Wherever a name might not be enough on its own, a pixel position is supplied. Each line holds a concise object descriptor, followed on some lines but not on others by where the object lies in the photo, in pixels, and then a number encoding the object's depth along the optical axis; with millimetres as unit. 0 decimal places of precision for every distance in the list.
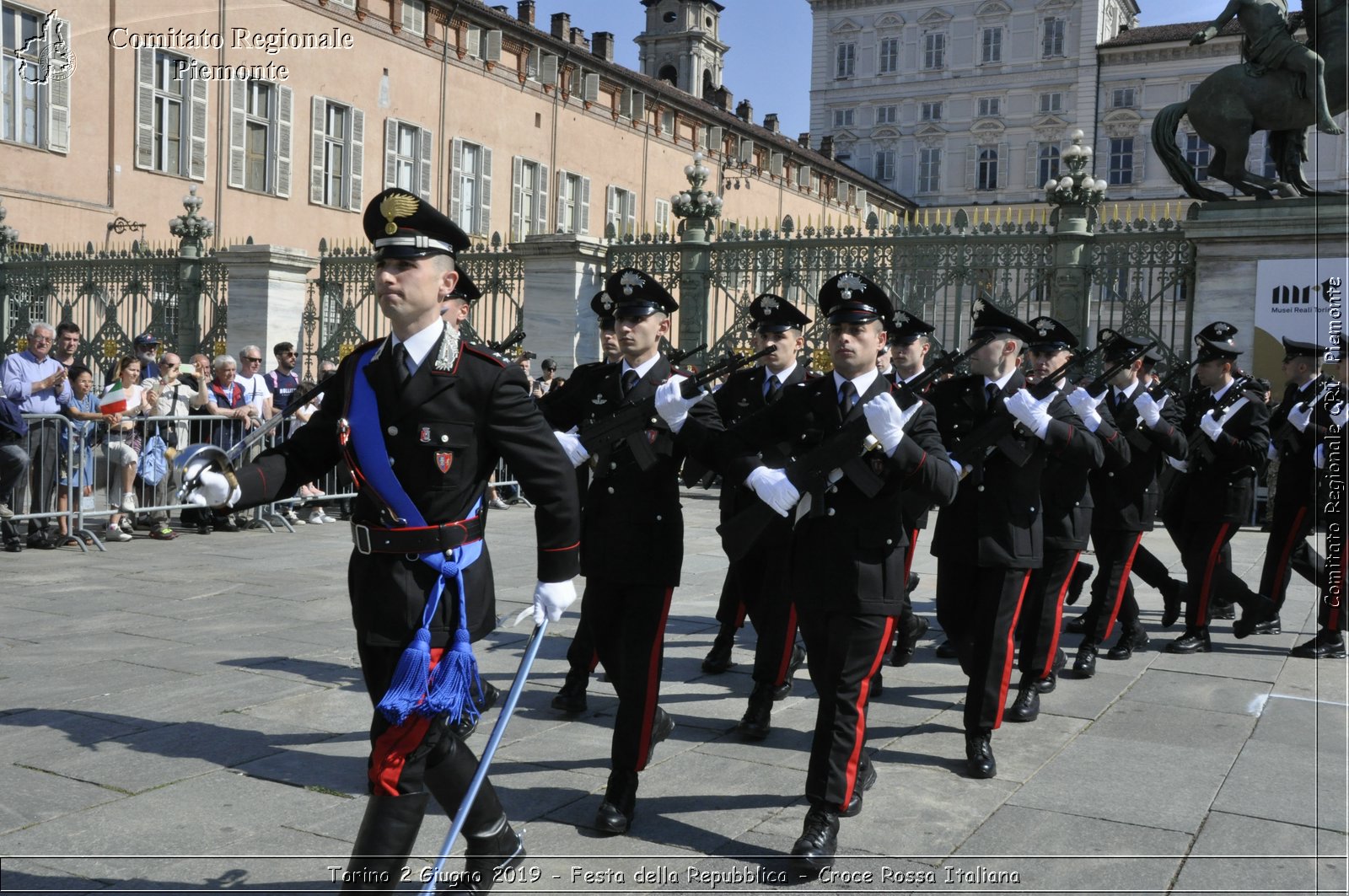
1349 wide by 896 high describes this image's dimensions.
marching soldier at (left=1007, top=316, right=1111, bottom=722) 6129
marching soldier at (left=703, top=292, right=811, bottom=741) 5820
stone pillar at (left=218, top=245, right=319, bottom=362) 19031
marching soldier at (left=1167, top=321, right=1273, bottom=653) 7773
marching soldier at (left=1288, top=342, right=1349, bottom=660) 7598
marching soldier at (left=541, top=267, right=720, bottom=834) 4582
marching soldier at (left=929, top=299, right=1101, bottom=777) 5332
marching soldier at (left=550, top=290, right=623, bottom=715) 5832
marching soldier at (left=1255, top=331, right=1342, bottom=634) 7977
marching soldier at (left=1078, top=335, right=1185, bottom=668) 7312
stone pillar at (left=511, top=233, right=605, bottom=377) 17391
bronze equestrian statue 13992
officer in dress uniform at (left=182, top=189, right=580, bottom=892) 3492
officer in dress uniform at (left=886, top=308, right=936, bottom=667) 5858
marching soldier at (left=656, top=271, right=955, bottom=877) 4238
